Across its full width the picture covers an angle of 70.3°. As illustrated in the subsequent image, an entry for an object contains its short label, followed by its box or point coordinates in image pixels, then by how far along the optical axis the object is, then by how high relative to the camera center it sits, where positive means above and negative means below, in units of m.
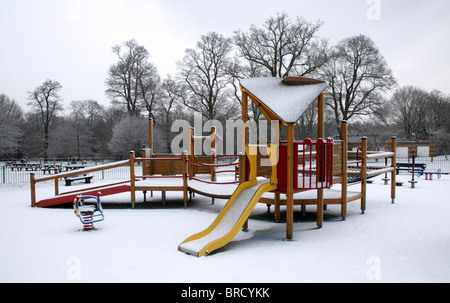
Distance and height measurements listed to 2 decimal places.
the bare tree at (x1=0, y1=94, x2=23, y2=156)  29.75 +1.74
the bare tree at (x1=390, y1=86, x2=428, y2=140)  47.00 +5.26
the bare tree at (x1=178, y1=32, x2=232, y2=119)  32.09 +7.31
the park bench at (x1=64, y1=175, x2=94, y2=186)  15.77 -1.55
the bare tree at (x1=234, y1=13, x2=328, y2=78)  29.81 +9.51
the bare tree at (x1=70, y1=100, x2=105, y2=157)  43.42 +4.43
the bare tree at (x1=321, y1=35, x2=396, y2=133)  30.80 +6.72
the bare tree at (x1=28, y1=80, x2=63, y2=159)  40.78 +6.15
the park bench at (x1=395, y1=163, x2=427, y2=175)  17.48 -1.23
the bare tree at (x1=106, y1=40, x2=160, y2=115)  34.72 +7.55
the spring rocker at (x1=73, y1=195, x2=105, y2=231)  7.08 -1.49
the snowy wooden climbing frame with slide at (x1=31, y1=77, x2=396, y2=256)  5.95 -0.58
